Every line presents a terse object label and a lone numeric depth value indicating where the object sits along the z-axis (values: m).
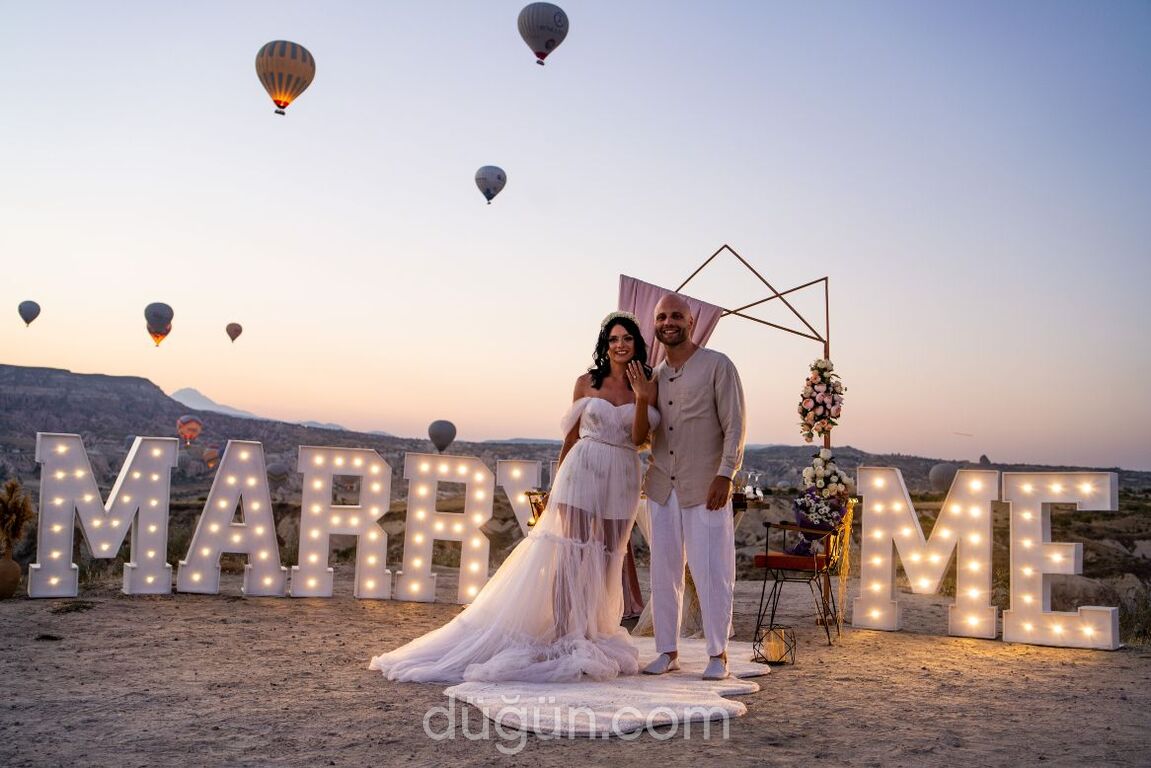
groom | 6.48
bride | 6.32
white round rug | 5.07
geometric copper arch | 10.07
